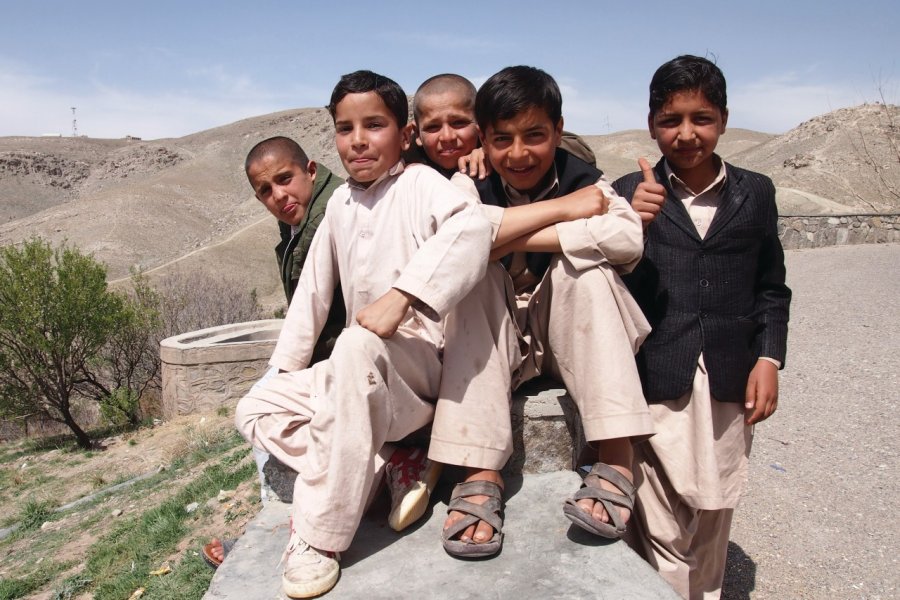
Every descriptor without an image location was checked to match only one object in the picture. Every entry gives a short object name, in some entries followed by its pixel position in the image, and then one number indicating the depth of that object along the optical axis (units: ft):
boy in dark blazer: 7.63
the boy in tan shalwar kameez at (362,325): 6.15
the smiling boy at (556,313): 6.63
